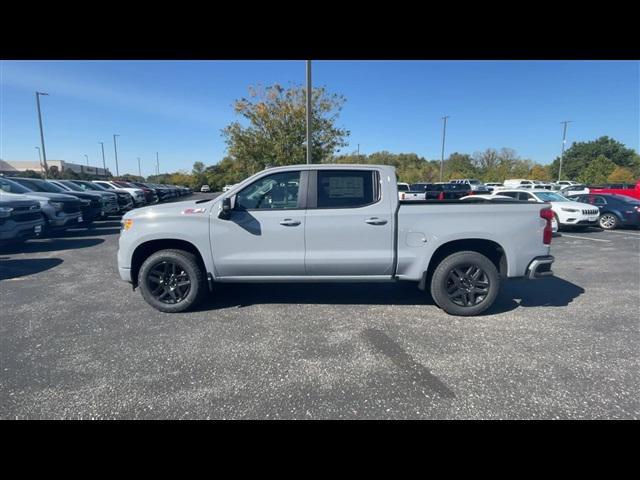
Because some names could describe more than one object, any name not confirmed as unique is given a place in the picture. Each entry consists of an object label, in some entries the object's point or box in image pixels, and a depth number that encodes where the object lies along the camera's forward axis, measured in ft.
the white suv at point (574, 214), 34.86
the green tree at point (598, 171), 137.69
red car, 54.70
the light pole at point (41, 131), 88.42
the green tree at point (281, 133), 58.95
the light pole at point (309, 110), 34.88
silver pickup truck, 12.26
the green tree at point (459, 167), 199.21
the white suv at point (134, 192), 57.82
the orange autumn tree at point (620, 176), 134.76
